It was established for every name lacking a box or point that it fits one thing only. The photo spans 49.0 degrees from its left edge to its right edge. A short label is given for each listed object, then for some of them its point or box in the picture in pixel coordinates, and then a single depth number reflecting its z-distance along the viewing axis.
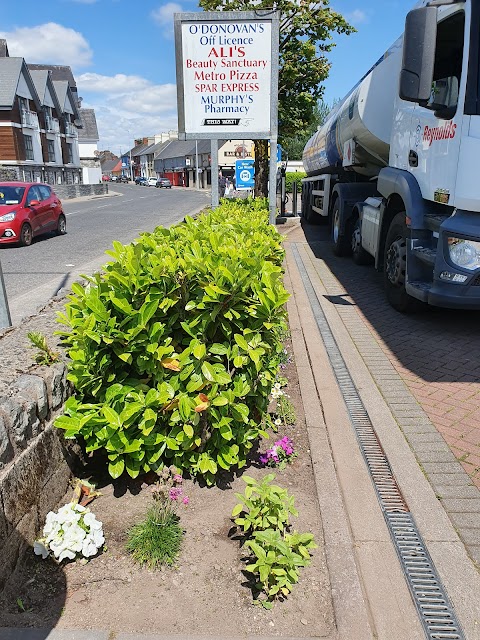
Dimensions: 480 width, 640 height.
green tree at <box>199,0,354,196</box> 16.14
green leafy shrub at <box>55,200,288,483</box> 2.77
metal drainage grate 2.21
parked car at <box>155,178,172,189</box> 77.50
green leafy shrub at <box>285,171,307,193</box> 42.78
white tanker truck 4.88
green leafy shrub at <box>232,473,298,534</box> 2.47
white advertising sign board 6.89
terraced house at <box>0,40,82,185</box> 46.44
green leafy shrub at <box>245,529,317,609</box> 2.24
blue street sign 17.56
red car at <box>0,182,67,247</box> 13.52
